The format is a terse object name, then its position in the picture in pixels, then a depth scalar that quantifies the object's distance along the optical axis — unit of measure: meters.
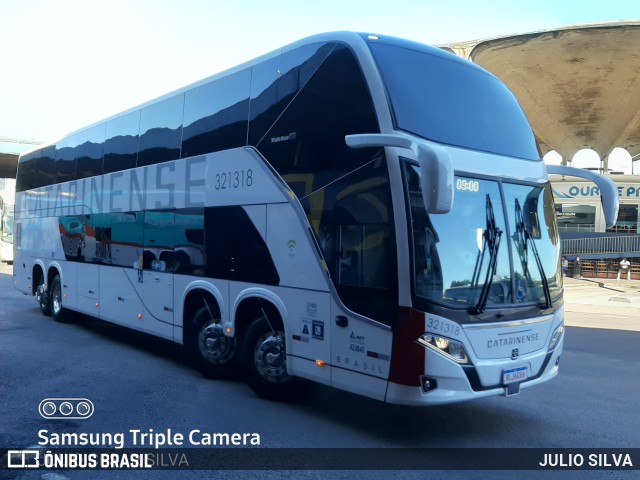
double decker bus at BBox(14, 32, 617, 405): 5.47
